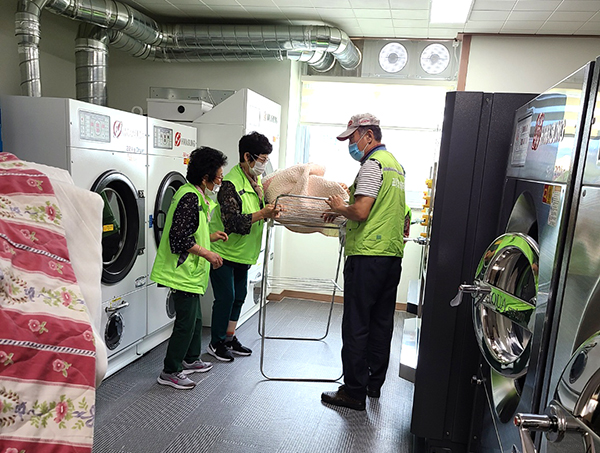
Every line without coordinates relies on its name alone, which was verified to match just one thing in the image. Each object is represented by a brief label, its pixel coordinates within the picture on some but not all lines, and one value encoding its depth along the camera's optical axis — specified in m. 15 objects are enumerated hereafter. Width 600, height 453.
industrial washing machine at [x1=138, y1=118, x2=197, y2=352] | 3.37
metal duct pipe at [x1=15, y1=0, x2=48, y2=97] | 3.25
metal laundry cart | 3.00
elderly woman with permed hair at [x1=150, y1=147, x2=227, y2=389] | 2.77
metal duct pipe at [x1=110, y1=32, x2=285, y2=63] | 4.55
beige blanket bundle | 3.01
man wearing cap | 2.71
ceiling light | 3.35
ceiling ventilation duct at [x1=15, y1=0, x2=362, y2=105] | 3.84
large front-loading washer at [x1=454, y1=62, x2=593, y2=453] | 1.08
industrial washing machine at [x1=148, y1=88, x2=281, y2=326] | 4.04
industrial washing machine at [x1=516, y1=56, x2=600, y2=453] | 0.68
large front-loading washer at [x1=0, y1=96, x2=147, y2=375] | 2.57
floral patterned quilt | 0.74
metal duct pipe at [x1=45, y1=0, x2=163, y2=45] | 3.50
